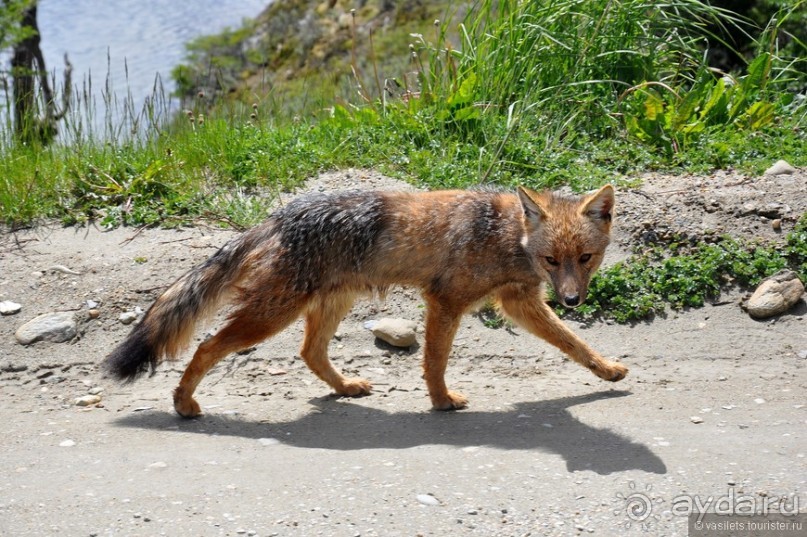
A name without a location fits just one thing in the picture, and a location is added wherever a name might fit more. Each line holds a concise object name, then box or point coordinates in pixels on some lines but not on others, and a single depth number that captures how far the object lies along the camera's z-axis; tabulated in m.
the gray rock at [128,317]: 7.38
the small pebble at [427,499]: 4.47
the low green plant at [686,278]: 7.07
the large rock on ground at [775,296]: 6.84
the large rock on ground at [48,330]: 7.23
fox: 5.89
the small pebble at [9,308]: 7.50
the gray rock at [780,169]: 8.07
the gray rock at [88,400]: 6.44
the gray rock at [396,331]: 6.99
